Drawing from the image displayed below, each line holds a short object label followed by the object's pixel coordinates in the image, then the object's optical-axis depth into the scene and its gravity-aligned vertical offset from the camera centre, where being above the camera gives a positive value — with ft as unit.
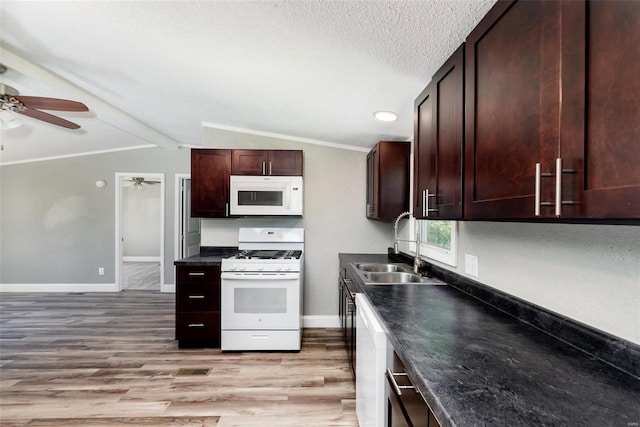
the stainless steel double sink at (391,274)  6.90 -1.62
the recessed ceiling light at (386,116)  7.32 +2.45
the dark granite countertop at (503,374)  2.16 -1.47
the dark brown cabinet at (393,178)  9.26 +1.09
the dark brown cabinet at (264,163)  10.55 +1.76
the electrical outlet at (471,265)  5.63 -1.01
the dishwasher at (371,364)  4.09 -2.33
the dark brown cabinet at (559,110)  1.91 +0.84
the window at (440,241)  6.56 -0.73
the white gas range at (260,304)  9.42 -2.96
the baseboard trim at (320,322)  11.69 -4.33
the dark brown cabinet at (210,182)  10.57 +1.07
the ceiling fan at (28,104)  7.23 +2.78
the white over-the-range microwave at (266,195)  10.39 +0.61
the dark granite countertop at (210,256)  9.53 -1.58
